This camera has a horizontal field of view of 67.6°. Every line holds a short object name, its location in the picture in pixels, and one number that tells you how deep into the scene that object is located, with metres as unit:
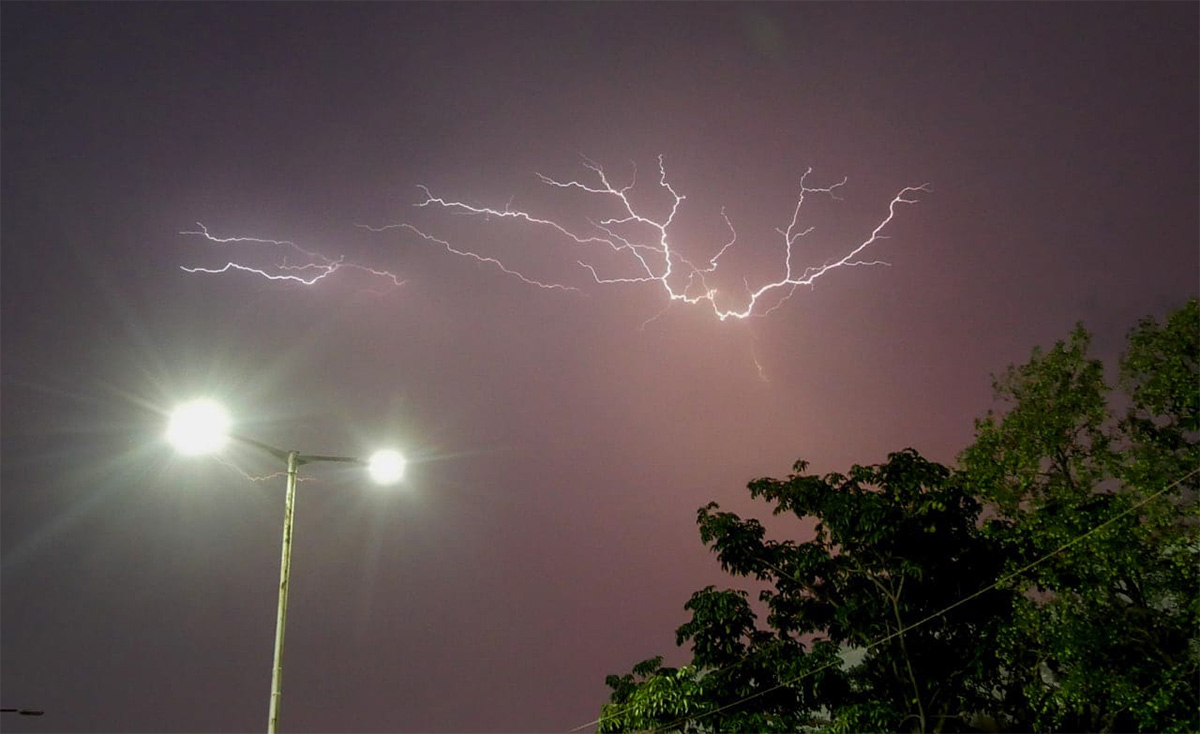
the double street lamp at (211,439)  8.27
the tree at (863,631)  14.16
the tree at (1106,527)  10.88
